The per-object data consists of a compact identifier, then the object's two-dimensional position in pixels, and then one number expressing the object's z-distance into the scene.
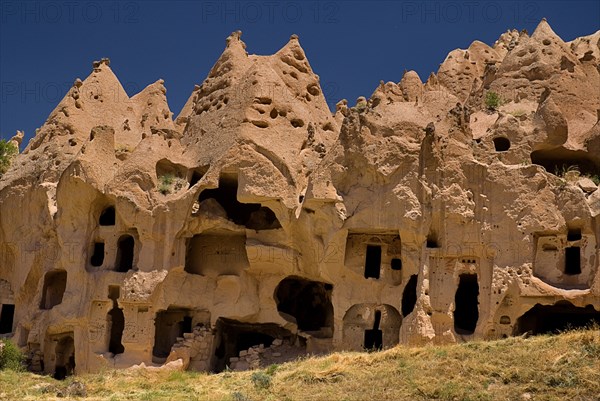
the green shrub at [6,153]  34.25
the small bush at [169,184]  29.03
